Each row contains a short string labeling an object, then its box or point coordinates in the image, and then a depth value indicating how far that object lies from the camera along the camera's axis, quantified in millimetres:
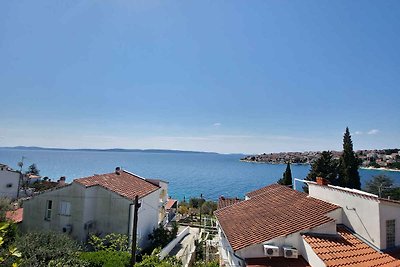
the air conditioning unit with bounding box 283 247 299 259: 11336
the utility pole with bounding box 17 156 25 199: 42156
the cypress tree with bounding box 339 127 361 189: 41756
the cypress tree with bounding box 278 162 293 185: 46072
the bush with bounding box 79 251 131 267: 13680
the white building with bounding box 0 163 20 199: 39312
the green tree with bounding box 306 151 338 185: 43019
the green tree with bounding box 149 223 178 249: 23872
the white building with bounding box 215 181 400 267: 11023
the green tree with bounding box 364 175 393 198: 45000
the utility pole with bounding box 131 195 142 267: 12328
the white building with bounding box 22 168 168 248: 20391
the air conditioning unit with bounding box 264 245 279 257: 11406
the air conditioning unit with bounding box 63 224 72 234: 20266
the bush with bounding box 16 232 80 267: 12680
